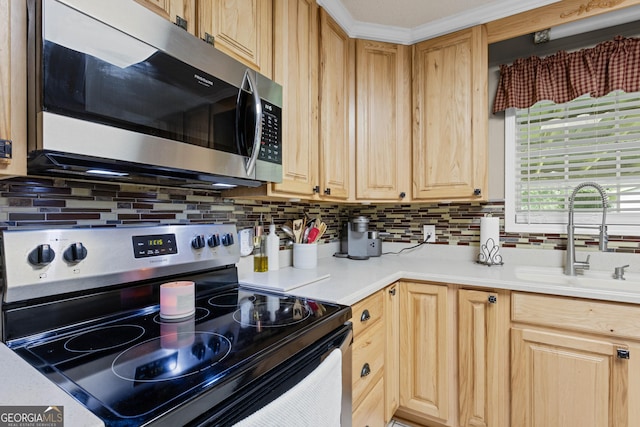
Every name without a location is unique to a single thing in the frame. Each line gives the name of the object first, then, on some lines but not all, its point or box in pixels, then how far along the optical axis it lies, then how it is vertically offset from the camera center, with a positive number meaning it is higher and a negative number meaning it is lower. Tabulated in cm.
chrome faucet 169 -15
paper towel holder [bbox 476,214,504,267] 197 -27
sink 161 -36
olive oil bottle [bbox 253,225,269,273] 161 -21
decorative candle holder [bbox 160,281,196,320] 96 -28
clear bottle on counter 163 -20
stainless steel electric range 58 -32
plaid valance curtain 168 +76
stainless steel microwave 68 +28
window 177 +29
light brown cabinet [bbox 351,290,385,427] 132 -67
